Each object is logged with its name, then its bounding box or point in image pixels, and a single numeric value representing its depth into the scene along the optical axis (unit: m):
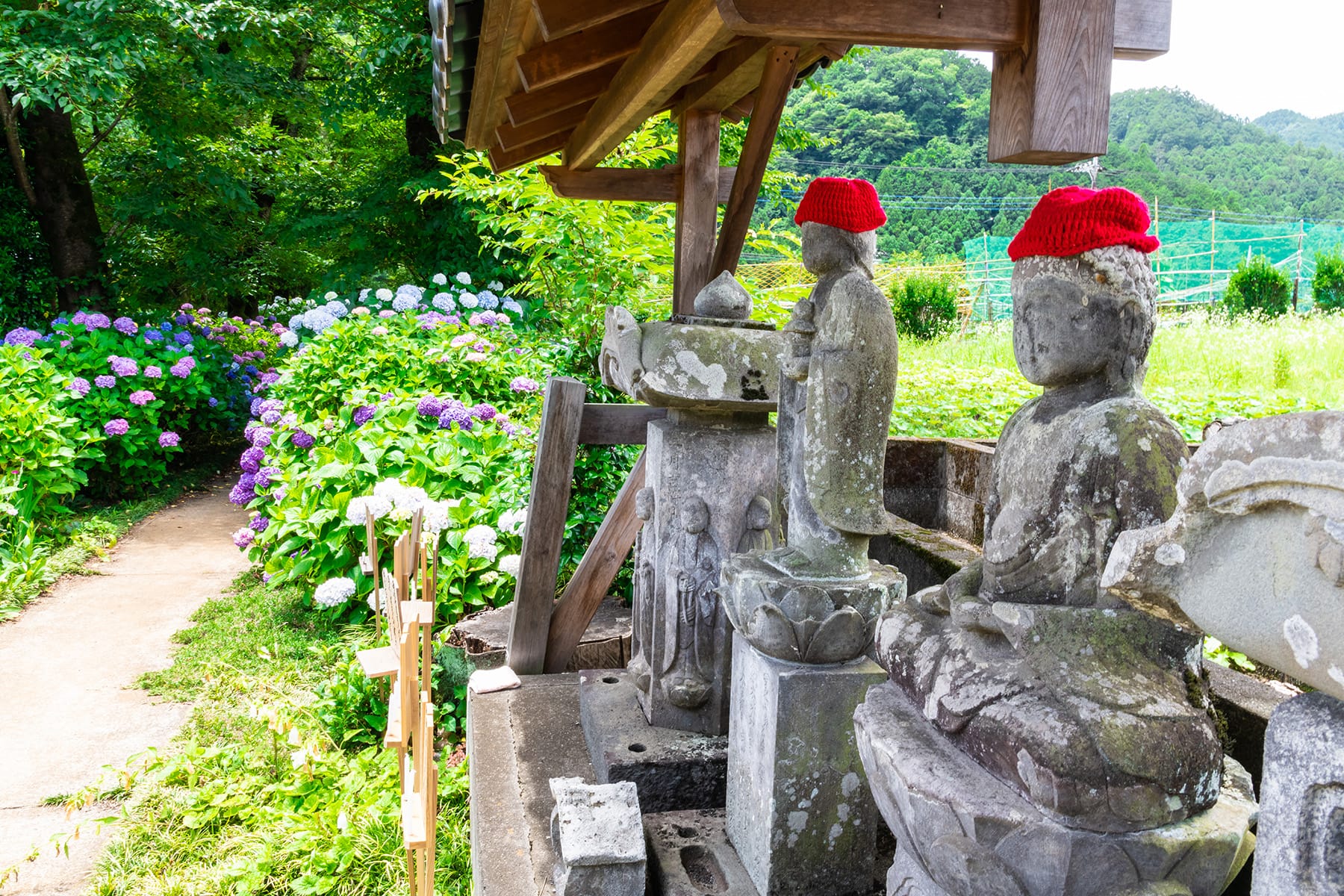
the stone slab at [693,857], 2.43
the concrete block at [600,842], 2.33
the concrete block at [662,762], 2.88
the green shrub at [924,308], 15.65
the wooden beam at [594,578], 3.78
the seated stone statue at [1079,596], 1.29
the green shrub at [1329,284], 13.23
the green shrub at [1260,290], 13.74
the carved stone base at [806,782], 2.26
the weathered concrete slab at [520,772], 2.64
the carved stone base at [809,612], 2.22
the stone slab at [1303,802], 0.88
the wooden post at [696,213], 3.71
